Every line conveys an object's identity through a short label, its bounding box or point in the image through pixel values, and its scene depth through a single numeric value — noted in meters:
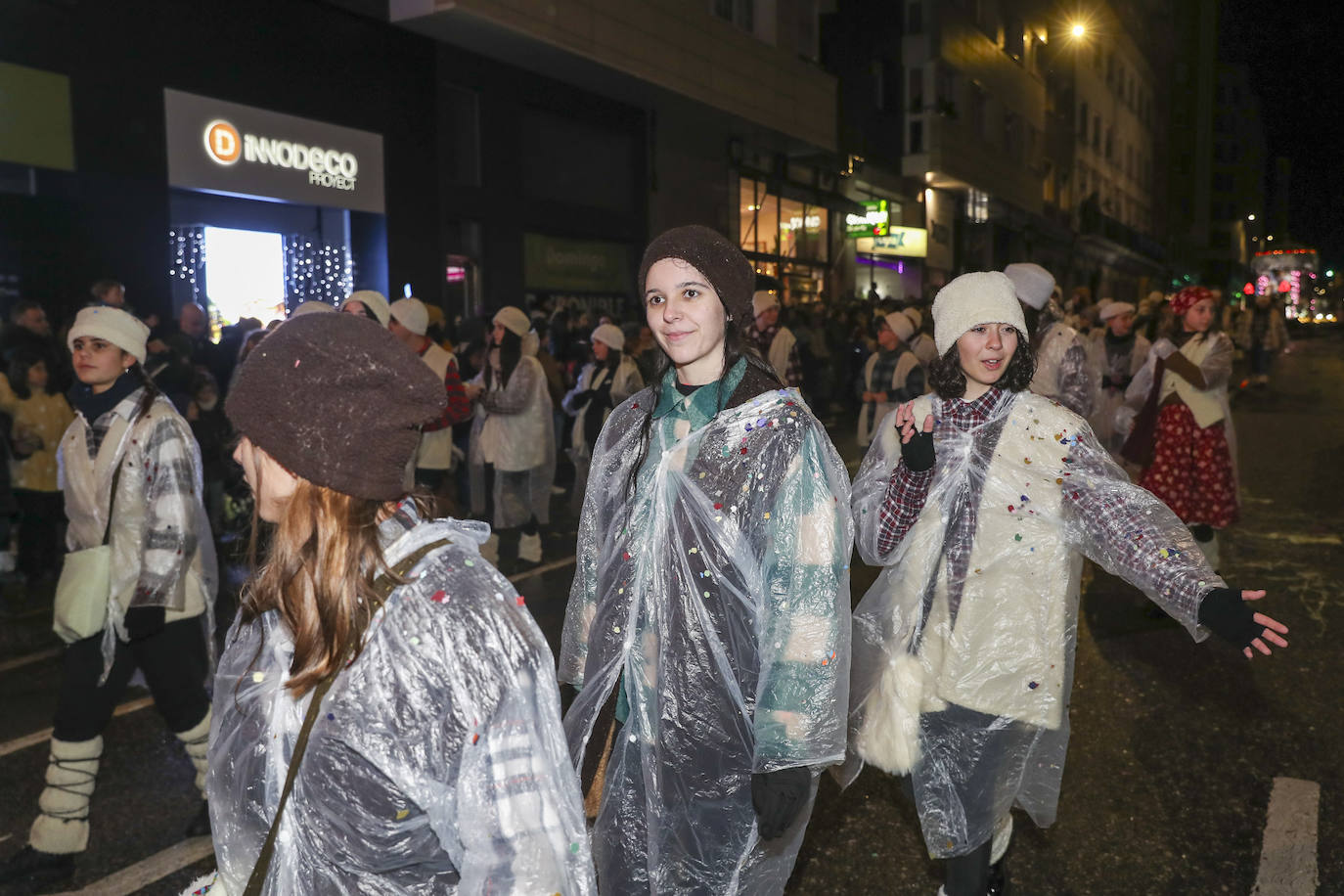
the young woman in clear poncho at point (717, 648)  2.35
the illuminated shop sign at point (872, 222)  27.38
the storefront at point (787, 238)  23.27
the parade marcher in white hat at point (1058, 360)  5.67
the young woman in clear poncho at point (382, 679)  1.44
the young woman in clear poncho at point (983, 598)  2.90
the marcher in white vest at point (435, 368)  7.61
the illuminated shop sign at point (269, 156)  11.74
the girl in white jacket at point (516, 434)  8.25
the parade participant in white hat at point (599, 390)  9.91
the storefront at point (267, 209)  12.02
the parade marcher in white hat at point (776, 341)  11.89
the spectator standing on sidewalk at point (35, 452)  7.20
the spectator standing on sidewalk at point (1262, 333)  22.09
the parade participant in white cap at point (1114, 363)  10.17
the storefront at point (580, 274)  17.30
